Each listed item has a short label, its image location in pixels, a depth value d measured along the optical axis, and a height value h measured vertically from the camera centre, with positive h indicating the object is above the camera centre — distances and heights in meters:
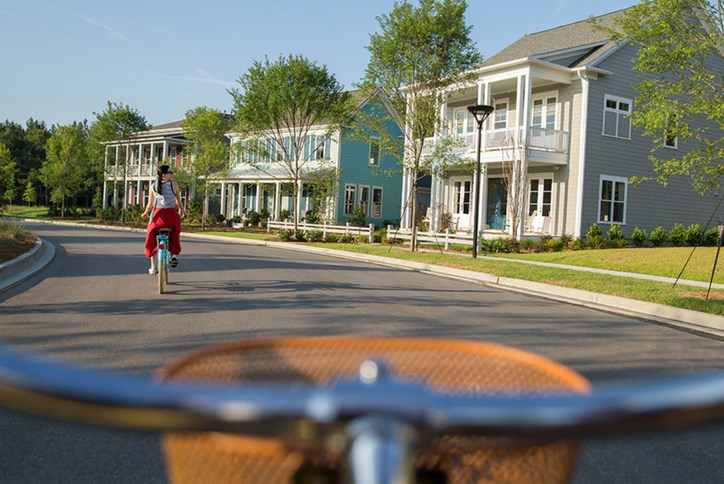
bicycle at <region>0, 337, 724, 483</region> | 0.67 -0.21
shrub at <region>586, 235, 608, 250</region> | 24.45 -0.56
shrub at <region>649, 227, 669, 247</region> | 26.62 -0.23
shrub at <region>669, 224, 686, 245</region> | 27.50 -0.14
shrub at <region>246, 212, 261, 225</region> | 40.88 -0.38
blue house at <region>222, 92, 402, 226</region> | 38.06 +2.09
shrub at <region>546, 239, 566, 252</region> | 24.02 -0.71
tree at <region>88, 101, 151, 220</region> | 46.47 +5.91
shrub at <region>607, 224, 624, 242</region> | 25.55 -0.20
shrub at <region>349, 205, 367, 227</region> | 37.69 -0.04
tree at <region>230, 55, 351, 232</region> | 30.00 +5.41
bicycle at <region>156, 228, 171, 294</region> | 10.18 -0.72
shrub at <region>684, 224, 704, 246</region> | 27.69 -0.11
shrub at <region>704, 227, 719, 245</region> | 28.56 -0.16
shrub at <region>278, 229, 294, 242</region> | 30.36 -0.99
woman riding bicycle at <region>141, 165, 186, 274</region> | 10.43 +0.01
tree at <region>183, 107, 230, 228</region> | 40.91 +4.10
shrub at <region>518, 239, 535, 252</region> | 24.39 -0.76
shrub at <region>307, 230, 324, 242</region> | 30.65 -0.98
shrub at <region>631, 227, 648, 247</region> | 26.20 -0.29
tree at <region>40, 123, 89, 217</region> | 56.38 +3.49
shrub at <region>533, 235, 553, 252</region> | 24.20 -0.72
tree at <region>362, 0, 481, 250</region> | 22.22 +5.65
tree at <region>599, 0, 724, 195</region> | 14.54 +3.93
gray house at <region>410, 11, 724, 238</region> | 25.83 +3.21
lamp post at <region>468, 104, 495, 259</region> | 18.73 +2.89
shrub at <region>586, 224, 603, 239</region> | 25.08 -0.16
